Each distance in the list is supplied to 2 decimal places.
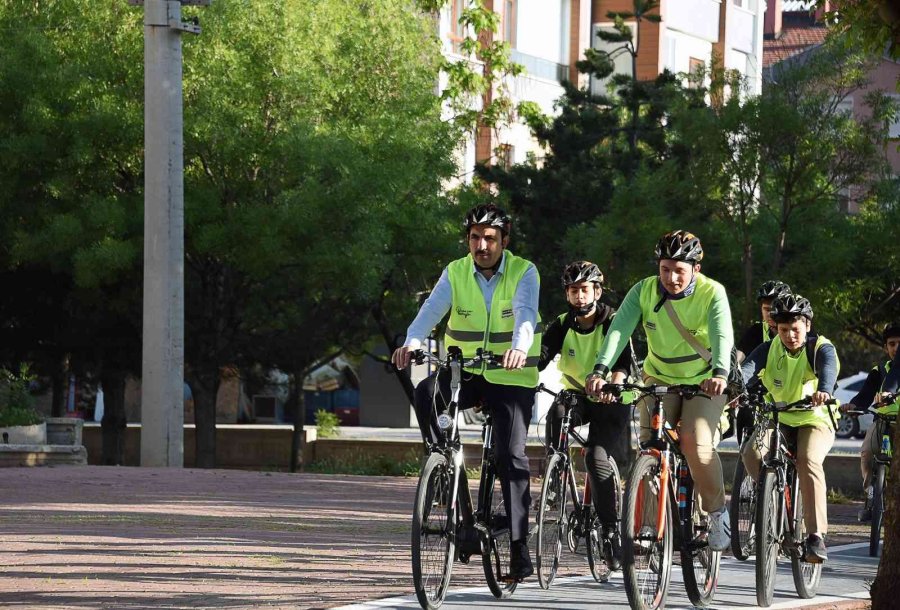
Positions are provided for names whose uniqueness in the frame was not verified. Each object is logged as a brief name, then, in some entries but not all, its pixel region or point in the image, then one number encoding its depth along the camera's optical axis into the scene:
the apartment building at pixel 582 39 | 92.12
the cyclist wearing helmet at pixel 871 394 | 26.39
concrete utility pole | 48.37
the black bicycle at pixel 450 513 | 16.17
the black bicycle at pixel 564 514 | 19.58
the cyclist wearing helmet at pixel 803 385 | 20.16
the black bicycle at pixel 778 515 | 18.44
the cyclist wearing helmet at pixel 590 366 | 19.73
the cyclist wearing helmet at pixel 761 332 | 22.42
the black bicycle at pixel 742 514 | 19.98
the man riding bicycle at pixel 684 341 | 17.72
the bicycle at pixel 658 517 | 16.31
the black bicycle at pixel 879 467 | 25.66
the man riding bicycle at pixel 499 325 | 17.23
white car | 94.19
